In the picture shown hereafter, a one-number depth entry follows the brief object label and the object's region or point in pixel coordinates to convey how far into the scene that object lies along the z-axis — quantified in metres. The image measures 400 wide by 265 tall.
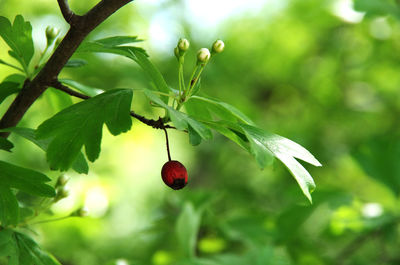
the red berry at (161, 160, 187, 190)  0.78
